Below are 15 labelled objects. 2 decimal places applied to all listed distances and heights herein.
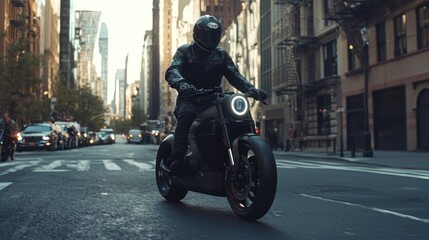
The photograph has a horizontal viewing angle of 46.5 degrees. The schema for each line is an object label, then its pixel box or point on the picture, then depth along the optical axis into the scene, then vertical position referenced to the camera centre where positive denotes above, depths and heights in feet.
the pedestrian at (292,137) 109.70 +0.70
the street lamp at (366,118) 65.31 +2.96
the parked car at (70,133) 117.65 +2.19
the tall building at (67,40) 372.58 +77.70
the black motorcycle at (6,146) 53.36 -0.45
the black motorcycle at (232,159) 14.57 -0.57
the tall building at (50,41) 274.16 +59.17
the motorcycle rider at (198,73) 17.44 +2.46
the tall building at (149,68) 597.52 +90.50
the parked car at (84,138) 161.80 +1.26
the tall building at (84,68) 583.09 +88.90
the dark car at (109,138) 274.98 +1.82
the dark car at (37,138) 93.04 +0.71
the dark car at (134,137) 261.65 +2.19
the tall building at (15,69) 120.26 +17.86
